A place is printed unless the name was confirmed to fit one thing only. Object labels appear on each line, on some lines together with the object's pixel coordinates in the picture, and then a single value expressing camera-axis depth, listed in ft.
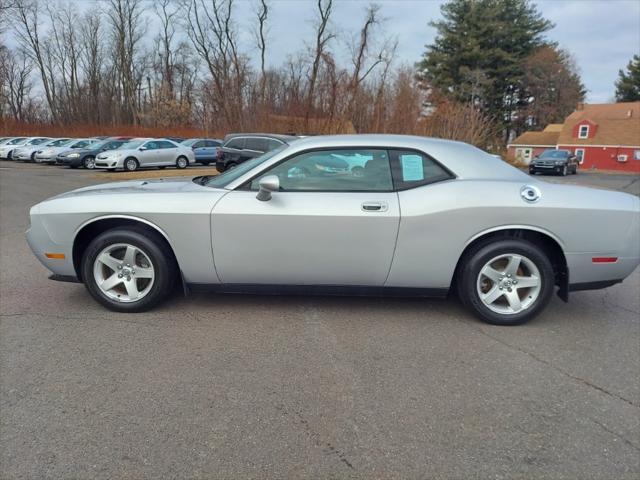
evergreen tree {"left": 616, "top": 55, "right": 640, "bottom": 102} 182.80
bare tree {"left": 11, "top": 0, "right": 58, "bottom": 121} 158.61
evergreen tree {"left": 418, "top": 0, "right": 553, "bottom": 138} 152.56
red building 137.08
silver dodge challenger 11.16
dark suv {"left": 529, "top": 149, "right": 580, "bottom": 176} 94.07
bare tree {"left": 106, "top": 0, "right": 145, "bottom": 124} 158.10
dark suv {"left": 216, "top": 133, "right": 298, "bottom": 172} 49.98
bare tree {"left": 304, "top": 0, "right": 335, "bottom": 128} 87.30
